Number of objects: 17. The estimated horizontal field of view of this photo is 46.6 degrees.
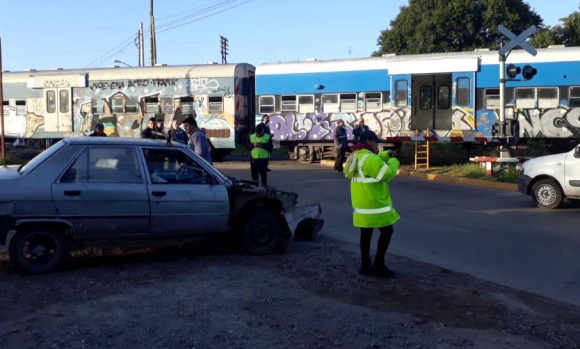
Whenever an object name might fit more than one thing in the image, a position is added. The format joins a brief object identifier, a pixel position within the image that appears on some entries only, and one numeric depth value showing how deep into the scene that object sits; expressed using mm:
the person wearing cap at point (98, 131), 12281
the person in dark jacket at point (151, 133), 12633
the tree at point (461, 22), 40781
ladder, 21266
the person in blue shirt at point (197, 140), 11156
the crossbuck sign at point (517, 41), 17000
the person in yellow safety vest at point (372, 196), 7219
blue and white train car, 20609
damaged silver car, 7270
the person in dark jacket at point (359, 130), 19622
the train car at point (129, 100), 24281
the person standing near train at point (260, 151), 13808
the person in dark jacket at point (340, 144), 20328
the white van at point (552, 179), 12711
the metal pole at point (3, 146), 20422
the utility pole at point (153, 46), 37228
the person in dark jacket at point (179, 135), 13180
